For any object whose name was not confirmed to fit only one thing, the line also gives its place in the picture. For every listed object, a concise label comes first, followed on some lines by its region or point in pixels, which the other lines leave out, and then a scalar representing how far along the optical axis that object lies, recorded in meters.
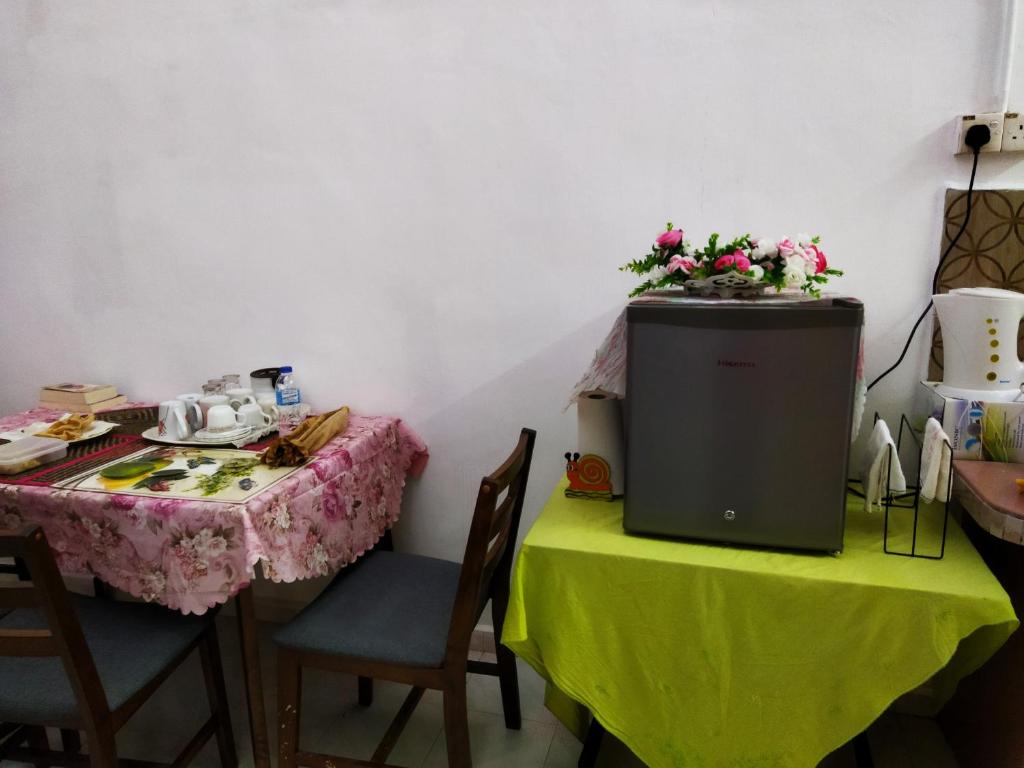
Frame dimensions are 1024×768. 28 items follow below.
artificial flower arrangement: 1.27
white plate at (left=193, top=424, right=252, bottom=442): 1.72
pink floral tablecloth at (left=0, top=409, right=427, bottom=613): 1.35
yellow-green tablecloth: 1.13
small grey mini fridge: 1.15
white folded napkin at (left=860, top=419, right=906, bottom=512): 1.25
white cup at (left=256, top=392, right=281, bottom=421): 1.89
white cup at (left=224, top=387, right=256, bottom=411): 1.86
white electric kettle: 1.34
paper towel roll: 1.46
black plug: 1.46
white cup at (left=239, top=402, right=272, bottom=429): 1.79
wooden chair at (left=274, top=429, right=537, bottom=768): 1.32
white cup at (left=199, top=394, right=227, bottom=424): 1.86
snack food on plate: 1.76
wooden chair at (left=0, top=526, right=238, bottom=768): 1.13
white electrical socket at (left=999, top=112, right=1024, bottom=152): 1.45
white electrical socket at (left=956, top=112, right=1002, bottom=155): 1.45
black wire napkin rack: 1.21
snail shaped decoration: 1.48
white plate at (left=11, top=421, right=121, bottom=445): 1.77
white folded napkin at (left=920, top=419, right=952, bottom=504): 1.18
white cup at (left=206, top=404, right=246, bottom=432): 1.74
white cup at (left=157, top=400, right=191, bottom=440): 1.75
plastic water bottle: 1.89
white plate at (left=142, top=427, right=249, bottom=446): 1.71
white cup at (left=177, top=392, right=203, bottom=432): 1.80
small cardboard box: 1.35
